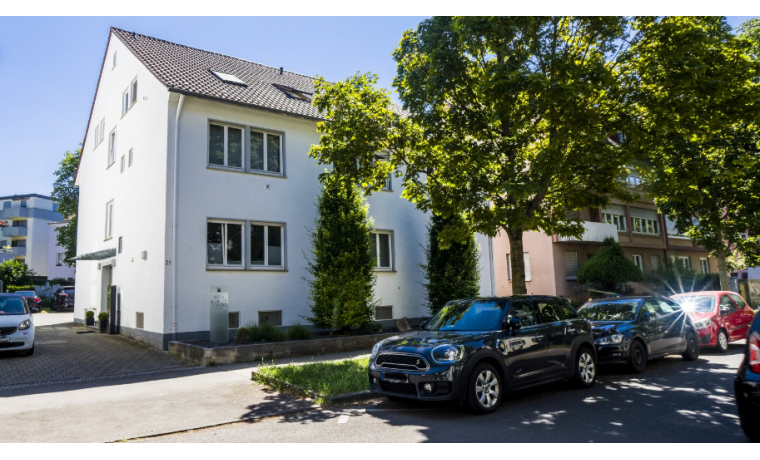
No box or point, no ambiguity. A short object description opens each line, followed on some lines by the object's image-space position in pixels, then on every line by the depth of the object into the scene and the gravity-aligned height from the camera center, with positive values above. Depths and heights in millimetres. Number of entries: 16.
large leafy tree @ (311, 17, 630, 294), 9773 +3626
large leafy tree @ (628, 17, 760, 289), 9672 +3698
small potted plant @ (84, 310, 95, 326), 19828 -442
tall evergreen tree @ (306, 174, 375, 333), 15156 +1001
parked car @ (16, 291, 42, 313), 31594 +503
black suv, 6715 -832
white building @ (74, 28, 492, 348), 14148 +3001
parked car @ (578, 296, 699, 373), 9547 -809
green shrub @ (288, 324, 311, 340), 14102 -900
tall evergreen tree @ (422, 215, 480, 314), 17984 +818
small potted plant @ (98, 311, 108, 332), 17828 -515
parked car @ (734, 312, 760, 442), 4625 -915
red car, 12330 -737
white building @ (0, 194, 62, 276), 64125 +9450
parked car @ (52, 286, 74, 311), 34497 +503
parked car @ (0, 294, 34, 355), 12508 -481
